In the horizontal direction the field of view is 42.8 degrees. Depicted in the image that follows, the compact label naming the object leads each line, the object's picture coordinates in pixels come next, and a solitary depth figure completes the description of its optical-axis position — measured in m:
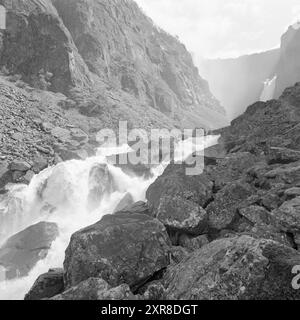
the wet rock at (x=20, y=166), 43.16
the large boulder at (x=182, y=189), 20.78
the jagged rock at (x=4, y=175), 42.16
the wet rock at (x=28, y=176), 41.94
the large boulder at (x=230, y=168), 23.15
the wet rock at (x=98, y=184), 38.84
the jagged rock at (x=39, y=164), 44.19
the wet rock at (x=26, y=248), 26.44
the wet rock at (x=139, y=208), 21.88
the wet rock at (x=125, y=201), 33.34
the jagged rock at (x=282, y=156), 23.08
